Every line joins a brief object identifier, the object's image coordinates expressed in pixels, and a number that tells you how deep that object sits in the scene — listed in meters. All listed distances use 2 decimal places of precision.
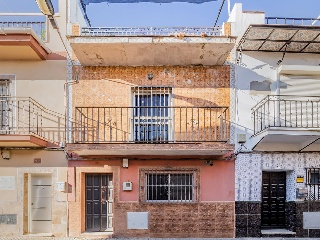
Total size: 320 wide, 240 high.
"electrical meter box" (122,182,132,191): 10.36
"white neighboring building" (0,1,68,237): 10.35
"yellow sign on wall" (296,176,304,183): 10.58
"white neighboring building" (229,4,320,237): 10.45
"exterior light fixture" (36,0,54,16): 6.59
